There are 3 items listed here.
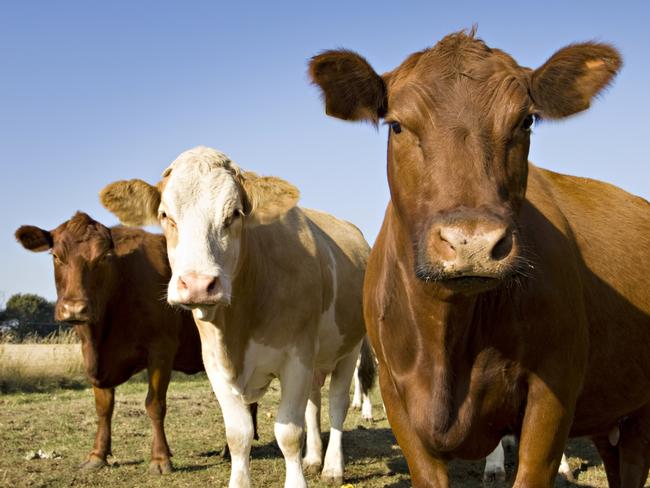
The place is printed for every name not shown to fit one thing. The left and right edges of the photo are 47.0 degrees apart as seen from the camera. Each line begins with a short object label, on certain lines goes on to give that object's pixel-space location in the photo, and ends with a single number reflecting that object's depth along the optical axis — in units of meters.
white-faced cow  5.02
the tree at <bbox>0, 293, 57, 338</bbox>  40.16
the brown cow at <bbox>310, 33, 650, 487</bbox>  2.93
